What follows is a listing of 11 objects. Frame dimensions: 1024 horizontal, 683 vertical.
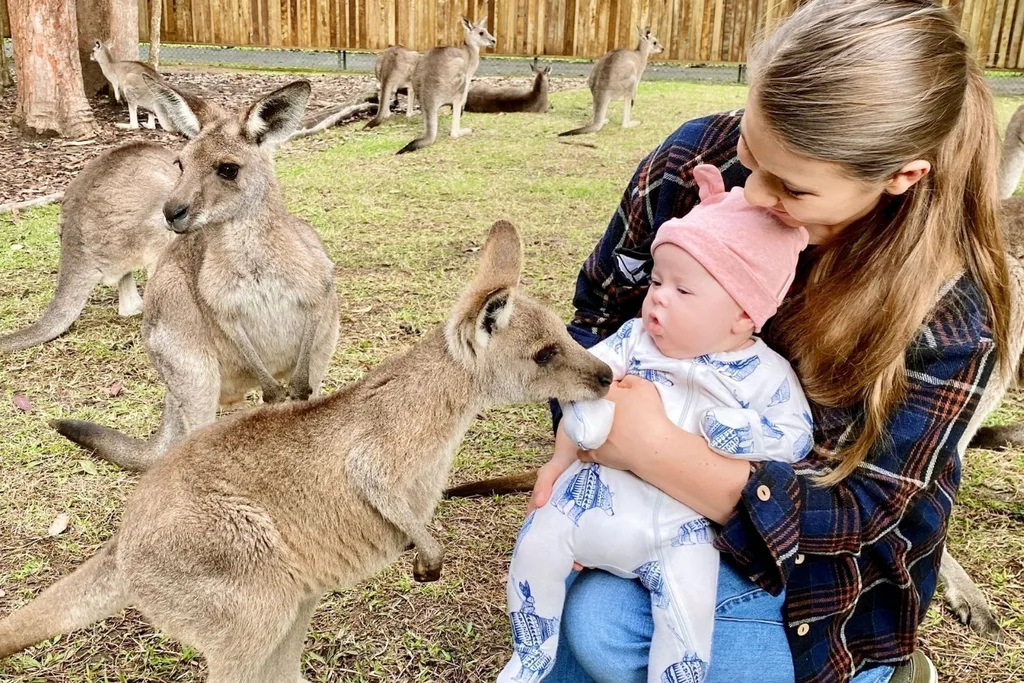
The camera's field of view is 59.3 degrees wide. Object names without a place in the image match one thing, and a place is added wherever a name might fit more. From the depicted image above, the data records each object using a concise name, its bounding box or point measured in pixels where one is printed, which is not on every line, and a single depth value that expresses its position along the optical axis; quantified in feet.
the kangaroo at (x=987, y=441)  7.25
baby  4.99
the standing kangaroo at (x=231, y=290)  9.21
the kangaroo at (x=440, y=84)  26.07
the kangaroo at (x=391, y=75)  29.22
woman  4.46
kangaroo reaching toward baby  5.50
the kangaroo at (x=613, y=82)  28.76
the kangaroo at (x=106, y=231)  12.48
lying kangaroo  32.37
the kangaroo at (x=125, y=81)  23.76
